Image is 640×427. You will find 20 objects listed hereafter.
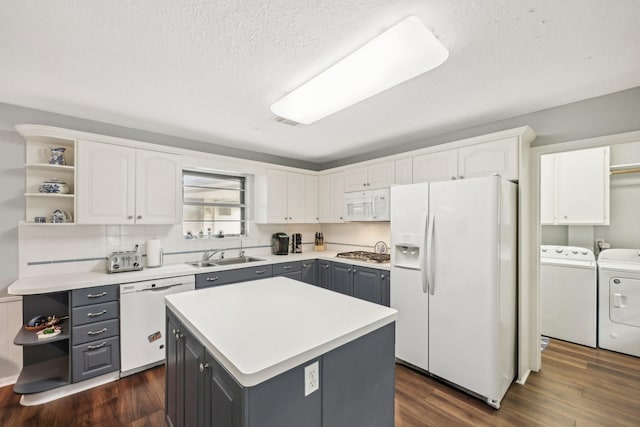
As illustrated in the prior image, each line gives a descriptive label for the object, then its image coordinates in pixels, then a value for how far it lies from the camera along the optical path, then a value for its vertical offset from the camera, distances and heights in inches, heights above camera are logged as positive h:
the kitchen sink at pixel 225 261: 132.0 -24.4
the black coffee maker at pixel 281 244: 159.5 -17.9
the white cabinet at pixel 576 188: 127.5 +12.2
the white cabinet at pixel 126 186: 98.2 +10.6
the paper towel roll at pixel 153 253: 115.3 -16.7
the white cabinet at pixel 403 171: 125.3 +19.3
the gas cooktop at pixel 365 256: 134.2 -22.5
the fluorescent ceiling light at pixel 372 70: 52.8 +31.8
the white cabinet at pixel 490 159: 93.7 +19.3
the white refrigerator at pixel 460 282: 83.1 -22.9
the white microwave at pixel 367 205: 134.9 +3.9
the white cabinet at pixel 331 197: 160.4 +9.7
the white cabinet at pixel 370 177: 135.1 +18.7
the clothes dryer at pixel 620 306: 111.8 -38.7
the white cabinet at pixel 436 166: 109.7 +19.4
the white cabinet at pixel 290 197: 153.9 +9.1
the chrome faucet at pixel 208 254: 137.1 -20.5
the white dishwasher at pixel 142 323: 96.3 -39.8
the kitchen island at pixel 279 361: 39.0 -24.4
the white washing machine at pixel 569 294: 121.4 -37.1
